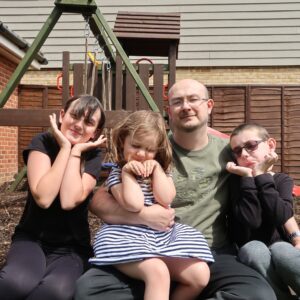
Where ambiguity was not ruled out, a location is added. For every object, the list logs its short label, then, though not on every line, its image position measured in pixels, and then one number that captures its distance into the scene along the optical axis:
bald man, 1.78
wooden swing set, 3.44
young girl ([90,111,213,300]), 1.62
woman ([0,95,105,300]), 1.78
